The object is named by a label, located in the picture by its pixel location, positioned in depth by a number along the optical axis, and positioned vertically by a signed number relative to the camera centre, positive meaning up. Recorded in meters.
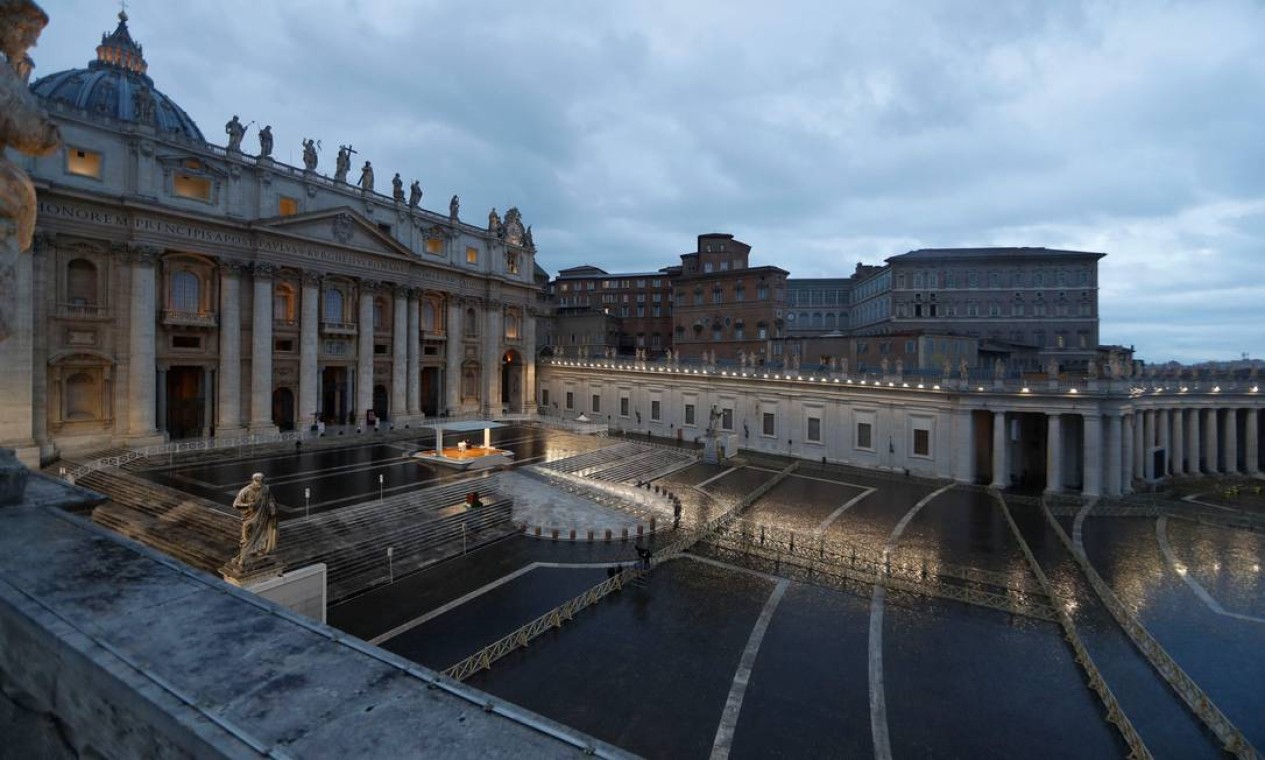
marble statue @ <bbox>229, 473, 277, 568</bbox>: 16.14 -3.97
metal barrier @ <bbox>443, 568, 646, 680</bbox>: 15.09 -7.27
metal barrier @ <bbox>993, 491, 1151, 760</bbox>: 12.64 -7.56
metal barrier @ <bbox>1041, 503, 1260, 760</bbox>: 12.70 -7.62
